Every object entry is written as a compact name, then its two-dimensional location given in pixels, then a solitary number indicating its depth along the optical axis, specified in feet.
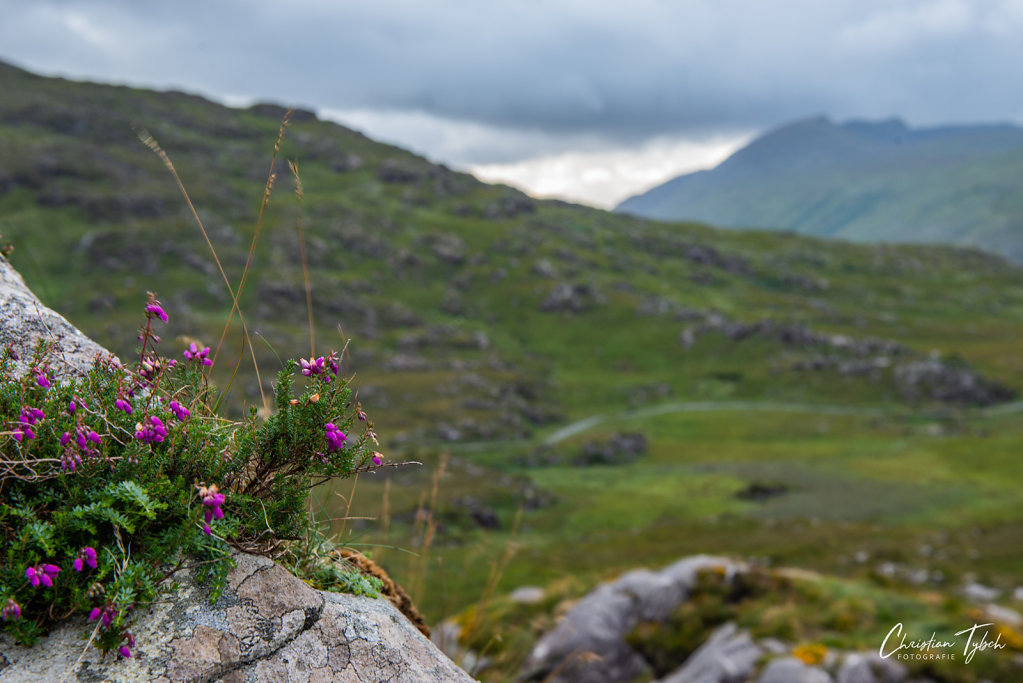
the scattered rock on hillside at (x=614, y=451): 324.80
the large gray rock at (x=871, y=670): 38.17
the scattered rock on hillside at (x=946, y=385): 394.11
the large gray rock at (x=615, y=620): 51.13
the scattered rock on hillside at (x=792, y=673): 39.01
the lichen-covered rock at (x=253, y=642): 9.79
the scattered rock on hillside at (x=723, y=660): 42.96
